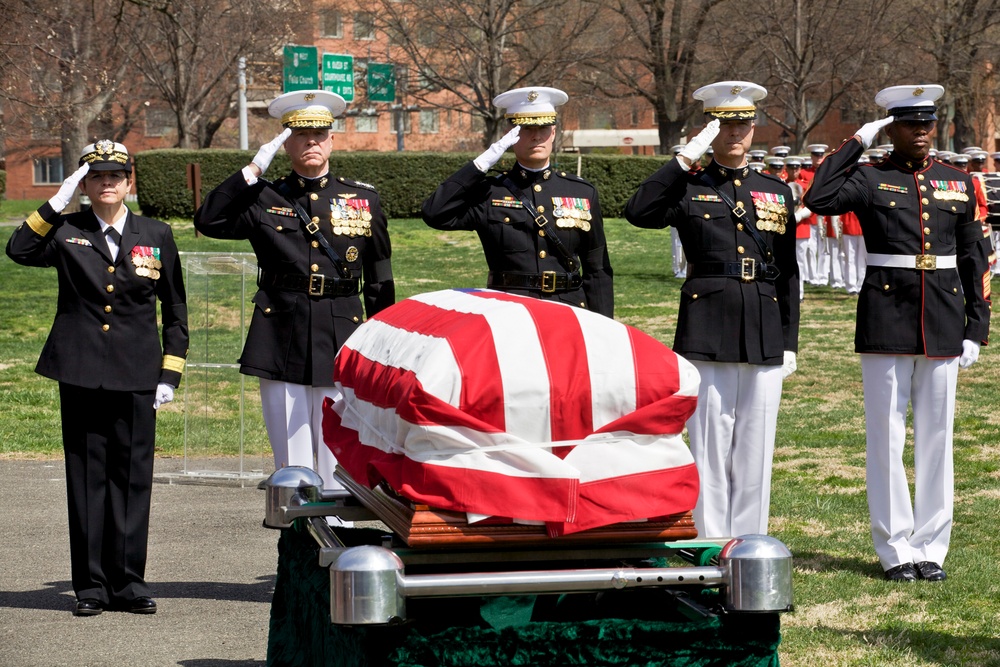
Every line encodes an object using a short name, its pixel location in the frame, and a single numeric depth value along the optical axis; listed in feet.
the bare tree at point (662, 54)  147.13
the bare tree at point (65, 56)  60.90
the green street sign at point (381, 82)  140.77
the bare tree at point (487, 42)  131.54
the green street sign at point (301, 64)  94.27
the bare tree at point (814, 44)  132.87
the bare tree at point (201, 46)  120.47
